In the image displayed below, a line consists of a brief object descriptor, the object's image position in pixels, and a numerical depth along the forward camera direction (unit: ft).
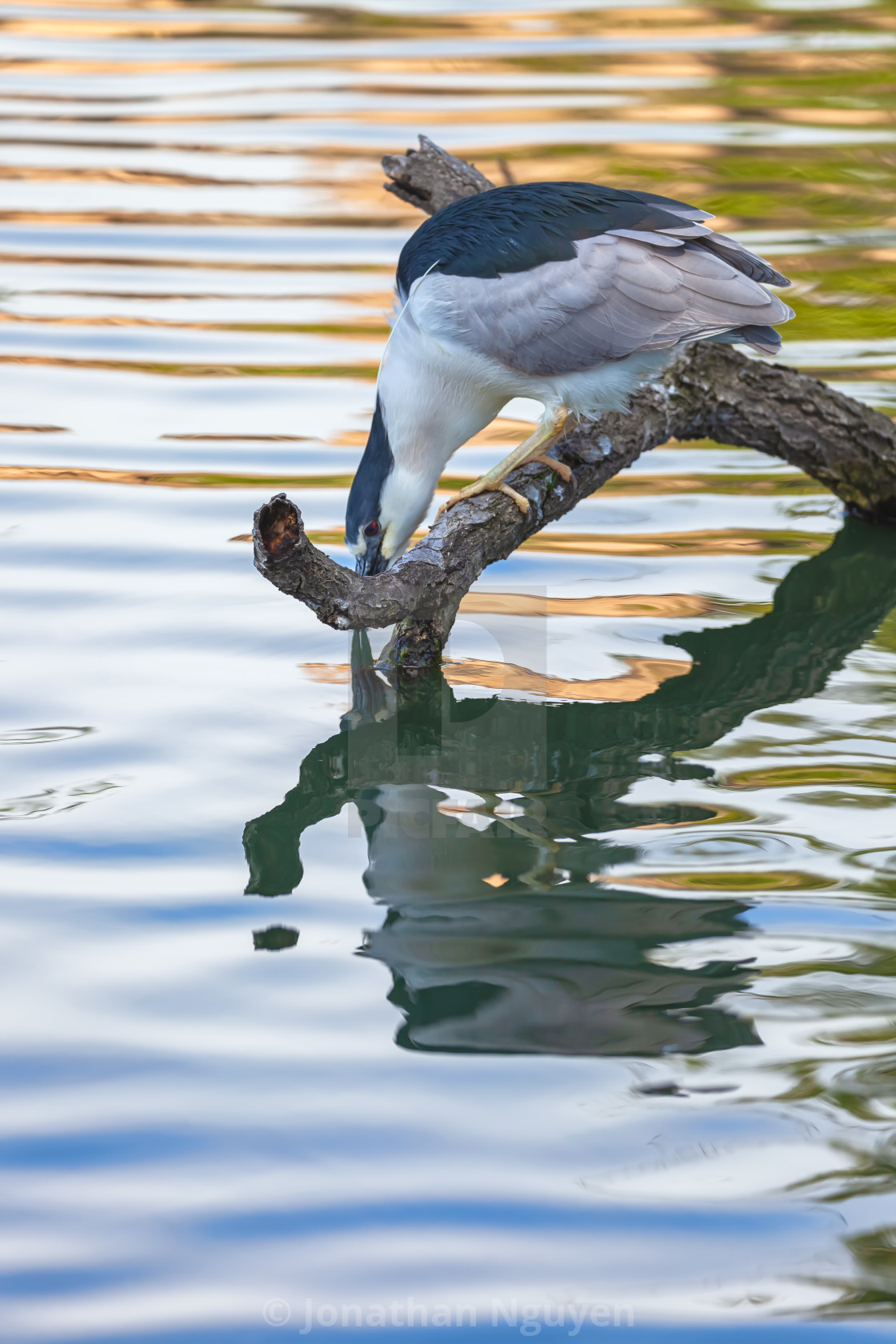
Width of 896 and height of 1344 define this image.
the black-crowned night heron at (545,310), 29.01
